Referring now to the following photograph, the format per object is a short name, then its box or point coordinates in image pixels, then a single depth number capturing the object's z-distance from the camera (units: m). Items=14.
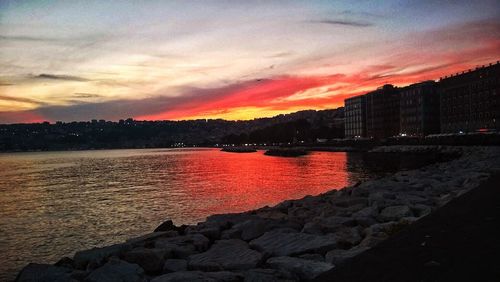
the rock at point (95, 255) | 9.30
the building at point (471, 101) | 106.94
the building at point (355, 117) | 177.12
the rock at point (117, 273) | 7.57
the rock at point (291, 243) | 8.83
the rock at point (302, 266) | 7.12
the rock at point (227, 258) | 8.02
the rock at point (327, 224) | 11.17
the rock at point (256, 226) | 10.84
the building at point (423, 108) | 135.50
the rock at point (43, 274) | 7.65
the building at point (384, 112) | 156.38
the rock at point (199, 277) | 7.04
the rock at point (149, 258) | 8.61
